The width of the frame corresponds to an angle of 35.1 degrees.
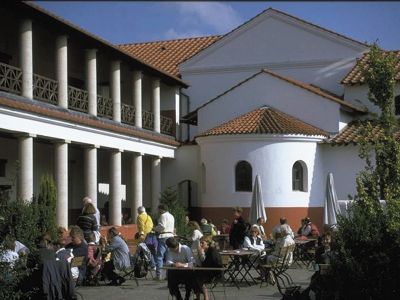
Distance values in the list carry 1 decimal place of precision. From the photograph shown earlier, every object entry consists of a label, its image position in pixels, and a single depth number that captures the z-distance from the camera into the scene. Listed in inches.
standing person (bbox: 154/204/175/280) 657.0
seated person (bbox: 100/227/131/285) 583.8
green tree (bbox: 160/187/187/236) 927.0
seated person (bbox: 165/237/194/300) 453.1
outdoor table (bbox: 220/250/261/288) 570.2
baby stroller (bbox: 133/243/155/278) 591.8
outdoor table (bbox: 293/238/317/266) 732.0
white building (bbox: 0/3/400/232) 799.7
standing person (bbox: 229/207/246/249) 681.6
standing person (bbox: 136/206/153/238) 714.8
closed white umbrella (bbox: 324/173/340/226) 863.2
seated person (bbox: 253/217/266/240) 749.5
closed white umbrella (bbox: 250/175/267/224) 909.2
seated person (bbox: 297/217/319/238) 799.1
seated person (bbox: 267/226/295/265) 569.9
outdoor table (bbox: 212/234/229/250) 805.9
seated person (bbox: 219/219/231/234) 887.1
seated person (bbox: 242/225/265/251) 625.5
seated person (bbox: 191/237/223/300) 450.0
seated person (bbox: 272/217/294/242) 648.1
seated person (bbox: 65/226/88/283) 545.6
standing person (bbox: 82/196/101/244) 648.9
